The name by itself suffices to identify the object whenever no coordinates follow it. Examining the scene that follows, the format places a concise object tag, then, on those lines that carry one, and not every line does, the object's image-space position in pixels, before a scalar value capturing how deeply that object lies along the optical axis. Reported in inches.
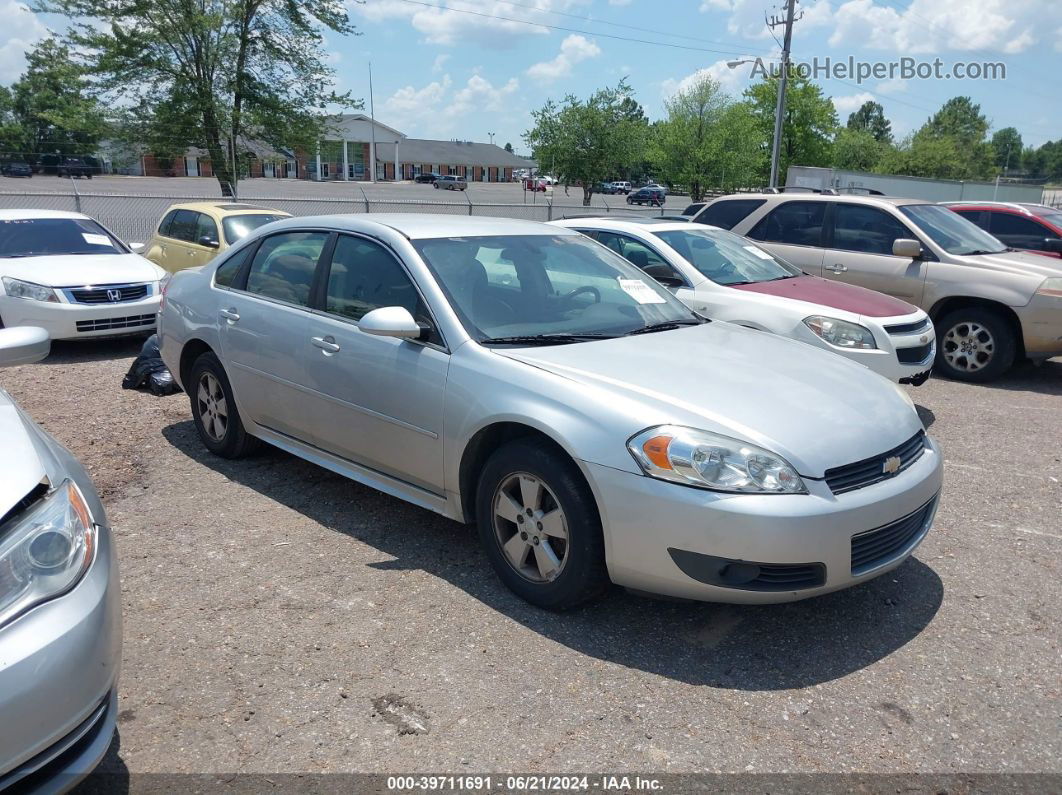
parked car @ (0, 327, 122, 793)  75.1
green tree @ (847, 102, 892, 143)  5364.2
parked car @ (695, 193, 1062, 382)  319.6
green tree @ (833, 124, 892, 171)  2837.1
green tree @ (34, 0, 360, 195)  876.6
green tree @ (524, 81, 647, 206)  1123.9
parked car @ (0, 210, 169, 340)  318.0
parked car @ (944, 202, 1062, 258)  461.1
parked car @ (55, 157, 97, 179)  1720.2
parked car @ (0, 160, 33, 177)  1700.3
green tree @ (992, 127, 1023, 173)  4773.6
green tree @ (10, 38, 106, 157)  898.7
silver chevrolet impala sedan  120.0
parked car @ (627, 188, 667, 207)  1901.5
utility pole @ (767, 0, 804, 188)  1184.2
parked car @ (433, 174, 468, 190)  2576.3
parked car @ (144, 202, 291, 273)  431.8
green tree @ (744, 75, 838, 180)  1852.9
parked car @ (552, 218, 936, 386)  252.5
